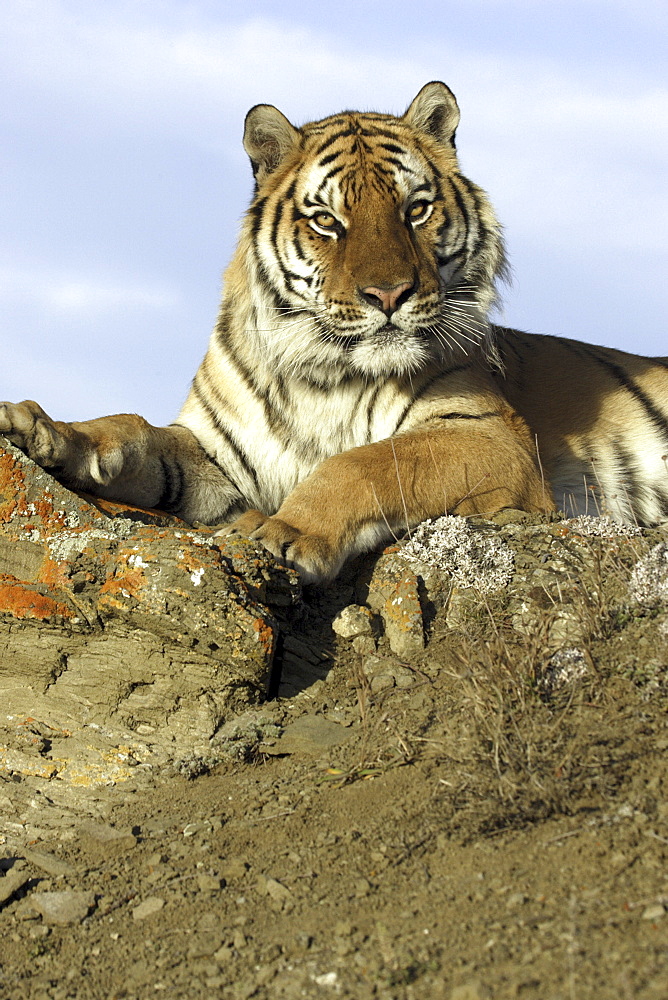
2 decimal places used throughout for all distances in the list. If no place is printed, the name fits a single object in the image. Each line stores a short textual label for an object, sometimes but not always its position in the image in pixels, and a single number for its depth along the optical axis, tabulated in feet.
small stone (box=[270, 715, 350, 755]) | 20.59
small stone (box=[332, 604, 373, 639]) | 23.85
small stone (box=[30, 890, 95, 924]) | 16.46
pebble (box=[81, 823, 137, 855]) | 18.44
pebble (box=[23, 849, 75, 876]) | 17.99
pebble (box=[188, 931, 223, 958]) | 14.48
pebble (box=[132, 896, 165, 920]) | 16.01
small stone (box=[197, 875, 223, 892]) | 16.28
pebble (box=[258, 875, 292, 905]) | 15.49
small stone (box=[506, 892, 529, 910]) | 13.48
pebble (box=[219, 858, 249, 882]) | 16.51
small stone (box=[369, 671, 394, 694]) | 21.40
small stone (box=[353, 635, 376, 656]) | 23.27
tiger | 25.88
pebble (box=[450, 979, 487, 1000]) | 11.58
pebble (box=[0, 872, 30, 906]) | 17.28
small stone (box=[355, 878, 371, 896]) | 14.96
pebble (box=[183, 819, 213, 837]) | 18.34
